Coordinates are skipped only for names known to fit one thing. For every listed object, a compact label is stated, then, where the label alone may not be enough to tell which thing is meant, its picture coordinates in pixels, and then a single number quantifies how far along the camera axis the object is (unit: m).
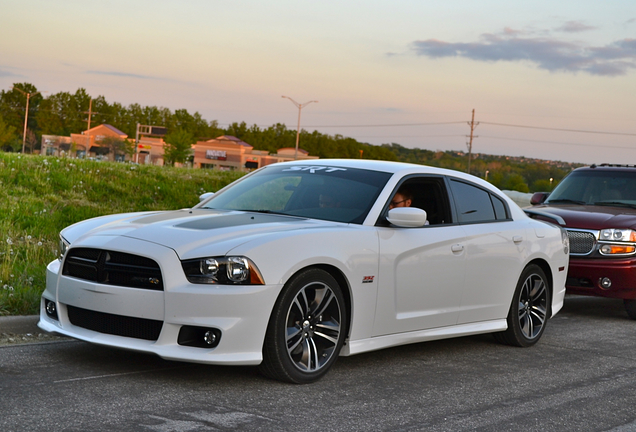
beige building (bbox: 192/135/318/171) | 128.88
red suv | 9.40
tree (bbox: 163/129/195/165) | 104.56
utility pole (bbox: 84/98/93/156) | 122.97
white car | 5.00
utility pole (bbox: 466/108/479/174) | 88.00
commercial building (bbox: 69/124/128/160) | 121.62
